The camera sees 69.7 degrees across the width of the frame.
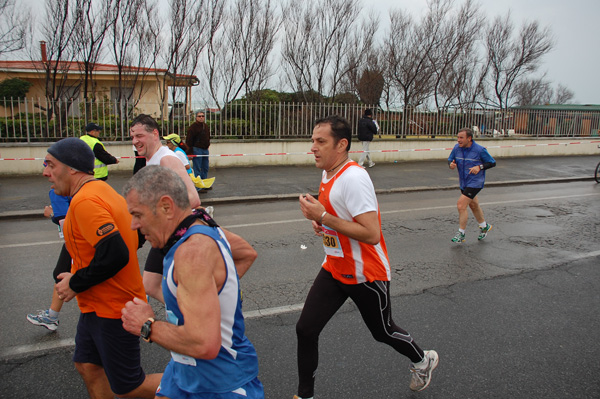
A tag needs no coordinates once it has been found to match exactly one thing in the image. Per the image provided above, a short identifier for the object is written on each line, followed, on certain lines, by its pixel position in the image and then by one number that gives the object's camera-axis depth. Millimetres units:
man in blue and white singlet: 1717
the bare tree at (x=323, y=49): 18828
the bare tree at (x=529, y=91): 33691
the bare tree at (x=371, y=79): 20984
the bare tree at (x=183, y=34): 16234
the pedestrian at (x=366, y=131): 15375
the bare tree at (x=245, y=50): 17578
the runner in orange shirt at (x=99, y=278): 2434
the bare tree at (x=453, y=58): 21922
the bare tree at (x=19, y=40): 14206
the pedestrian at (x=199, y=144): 12055
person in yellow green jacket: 7574
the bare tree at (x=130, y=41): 15175
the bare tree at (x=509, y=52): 27172
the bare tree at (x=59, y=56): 13888
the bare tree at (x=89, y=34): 14711
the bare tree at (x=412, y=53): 21391
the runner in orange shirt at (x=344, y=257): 2764
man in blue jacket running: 7004
